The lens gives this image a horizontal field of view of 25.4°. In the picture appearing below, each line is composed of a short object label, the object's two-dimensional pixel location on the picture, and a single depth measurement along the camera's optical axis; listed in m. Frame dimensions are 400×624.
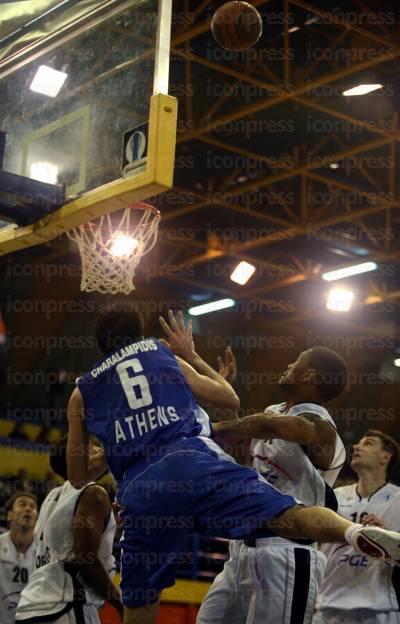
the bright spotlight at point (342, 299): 18.64
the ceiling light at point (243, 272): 18.39
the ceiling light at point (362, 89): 13.59
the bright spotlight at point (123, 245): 7.80
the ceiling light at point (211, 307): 21.22
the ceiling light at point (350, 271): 18.47
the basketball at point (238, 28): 6.48
